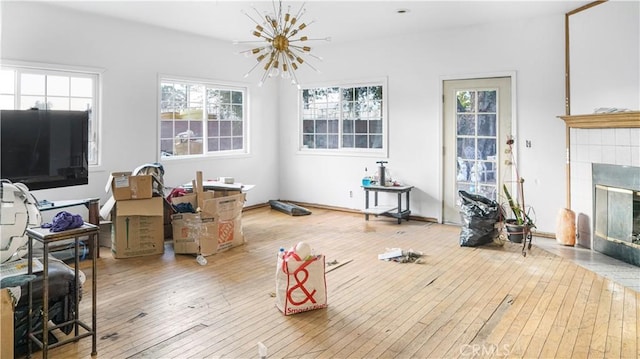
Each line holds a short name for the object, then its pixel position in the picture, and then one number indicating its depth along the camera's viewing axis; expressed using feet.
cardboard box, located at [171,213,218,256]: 15.19
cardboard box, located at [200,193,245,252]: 15.38
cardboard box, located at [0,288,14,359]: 7.25
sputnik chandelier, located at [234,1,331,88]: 13.71
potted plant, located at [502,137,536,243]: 16.43
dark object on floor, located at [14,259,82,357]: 8.11
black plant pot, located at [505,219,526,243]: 16.80
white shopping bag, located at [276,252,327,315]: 10.18
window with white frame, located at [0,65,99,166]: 15.70
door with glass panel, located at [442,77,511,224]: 19.11
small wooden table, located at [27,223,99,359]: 7.78
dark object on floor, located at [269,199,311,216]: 23.17
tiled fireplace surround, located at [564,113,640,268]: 14.38
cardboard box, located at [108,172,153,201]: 14.55
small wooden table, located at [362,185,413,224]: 20.72
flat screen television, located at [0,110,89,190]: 13.37
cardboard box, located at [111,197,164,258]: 14.73
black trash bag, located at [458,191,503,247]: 16.62
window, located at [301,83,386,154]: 22.85
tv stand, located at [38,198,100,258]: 14.79
